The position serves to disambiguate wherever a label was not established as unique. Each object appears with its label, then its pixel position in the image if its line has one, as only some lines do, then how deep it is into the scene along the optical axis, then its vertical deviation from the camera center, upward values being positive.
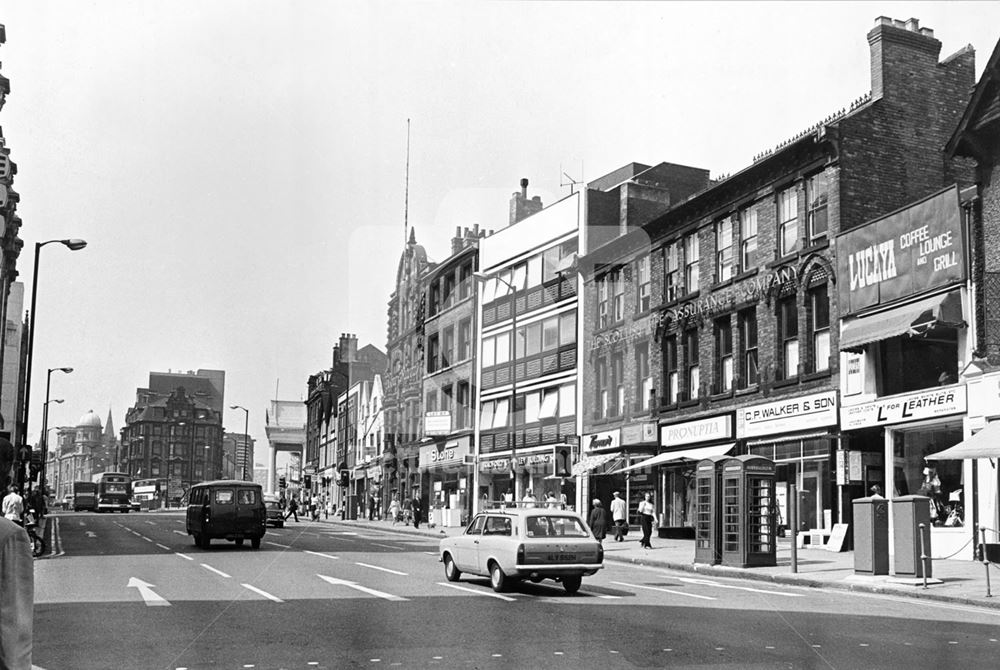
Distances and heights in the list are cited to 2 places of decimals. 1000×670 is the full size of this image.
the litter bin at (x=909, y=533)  20.69 -0.79
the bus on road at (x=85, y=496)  102.31 -2.08
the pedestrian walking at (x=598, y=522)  32.50 -1.11
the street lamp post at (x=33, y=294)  35.41 +5.95
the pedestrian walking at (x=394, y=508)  64.44 -1.67
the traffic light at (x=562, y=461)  45.20 +0.86
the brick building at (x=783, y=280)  32.38 +6.55
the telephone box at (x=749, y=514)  25.16 -0.61
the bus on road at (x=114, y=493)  92.69 -1.56
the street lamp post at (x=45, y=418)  75.06 +3.90
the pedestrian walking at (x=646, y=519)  32.81 -1.00
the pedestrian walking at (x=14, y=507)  26.38 -0.82
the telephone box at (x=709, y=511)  26.20 -0.60
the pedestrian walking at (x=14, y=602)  3.82 -0.44
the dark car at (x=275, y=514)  55.38 -1.79
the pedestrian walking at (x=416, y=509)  53.78 -1.41
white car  18.41 -1.09
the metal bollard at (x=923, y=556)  19.97 -1.17
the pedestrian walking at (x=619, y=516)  37.56 -1.06
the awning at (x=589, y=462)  44.47 +0.84
